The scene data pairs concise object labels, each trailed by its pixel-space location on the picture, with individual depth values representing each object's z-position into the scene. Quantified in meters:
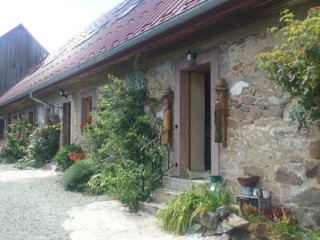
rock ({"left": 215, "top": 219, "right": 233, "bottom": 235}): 3.86
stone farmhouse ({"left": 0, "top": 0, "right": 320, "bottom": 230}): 4.16
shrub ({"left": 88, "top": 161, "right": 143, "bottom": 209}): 5.59
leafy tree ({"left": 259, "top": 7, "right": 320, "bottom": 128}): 2.94
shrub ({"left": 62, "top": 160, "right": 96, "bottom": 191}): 7.44
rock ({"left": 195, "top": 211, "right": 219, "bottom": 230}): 4.09
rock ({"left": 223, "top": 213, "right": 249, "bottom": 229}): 3.79
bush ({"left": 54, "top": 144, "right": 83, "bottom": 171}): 9.64
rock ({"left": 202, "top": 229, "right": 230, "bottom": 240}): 3.86
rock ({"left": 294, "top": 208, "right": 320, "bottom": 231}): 3.82
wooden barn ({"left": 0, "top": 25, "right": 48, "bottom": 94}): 21.09
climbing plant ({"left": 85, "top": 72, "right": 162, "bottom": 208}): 5.84
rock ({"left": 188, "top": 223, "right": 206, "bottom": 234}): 4.22
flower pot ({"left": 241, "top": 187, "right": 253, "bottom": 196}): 4.50
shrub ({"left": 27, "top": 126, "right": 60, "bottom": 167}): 11.64
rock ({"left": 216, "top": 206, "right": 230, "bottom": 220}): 4.08
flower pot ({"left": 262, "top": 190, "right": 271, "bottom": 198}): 4.38
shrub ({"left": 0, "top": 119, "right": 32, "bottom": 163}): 13.57
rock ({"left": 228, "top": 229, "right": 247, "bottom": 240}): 3.80
